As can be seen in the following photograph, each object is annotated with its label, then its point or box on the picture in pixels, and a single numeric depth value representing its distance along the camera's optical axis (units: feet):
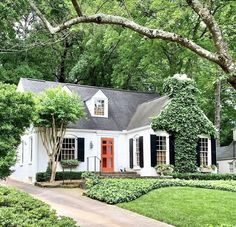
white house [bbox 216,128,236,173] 121.39
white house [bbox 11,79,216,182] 77.56
